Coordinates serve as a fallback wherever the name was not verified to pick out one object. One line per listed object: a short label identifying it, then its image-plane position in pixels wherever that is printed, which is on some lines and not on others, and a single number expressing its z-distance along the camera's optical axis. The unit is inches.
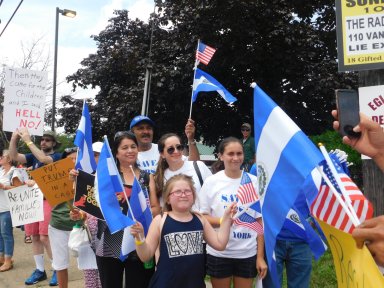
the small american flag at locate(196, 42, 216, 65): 268.5
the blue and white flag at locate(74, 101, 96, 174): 159.6
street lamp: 517.7
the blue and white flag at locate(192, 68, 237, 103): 230.5
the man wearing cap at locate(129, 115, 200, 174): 171.5
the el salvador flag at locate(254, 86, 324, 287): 85.0
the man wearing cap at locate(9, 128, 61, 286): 207.6
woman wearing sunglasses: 149.8
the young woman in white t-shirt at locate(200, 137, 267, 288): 142.3
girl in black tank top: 121.0
